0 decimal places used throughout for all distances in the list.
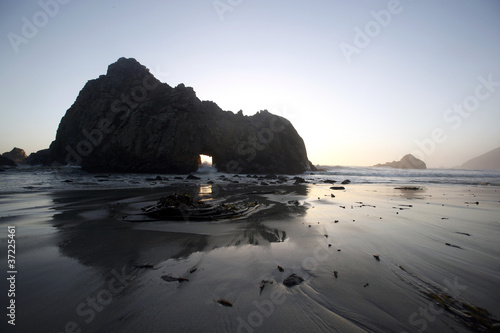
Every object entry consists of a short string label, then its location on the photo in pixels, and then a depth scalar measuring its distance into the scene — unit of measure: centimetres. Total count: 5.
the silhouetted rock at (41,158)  4525
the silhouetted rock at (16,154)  7198
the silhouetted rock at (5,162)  4244
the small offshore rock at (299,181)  2269
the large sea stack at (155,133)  3734
